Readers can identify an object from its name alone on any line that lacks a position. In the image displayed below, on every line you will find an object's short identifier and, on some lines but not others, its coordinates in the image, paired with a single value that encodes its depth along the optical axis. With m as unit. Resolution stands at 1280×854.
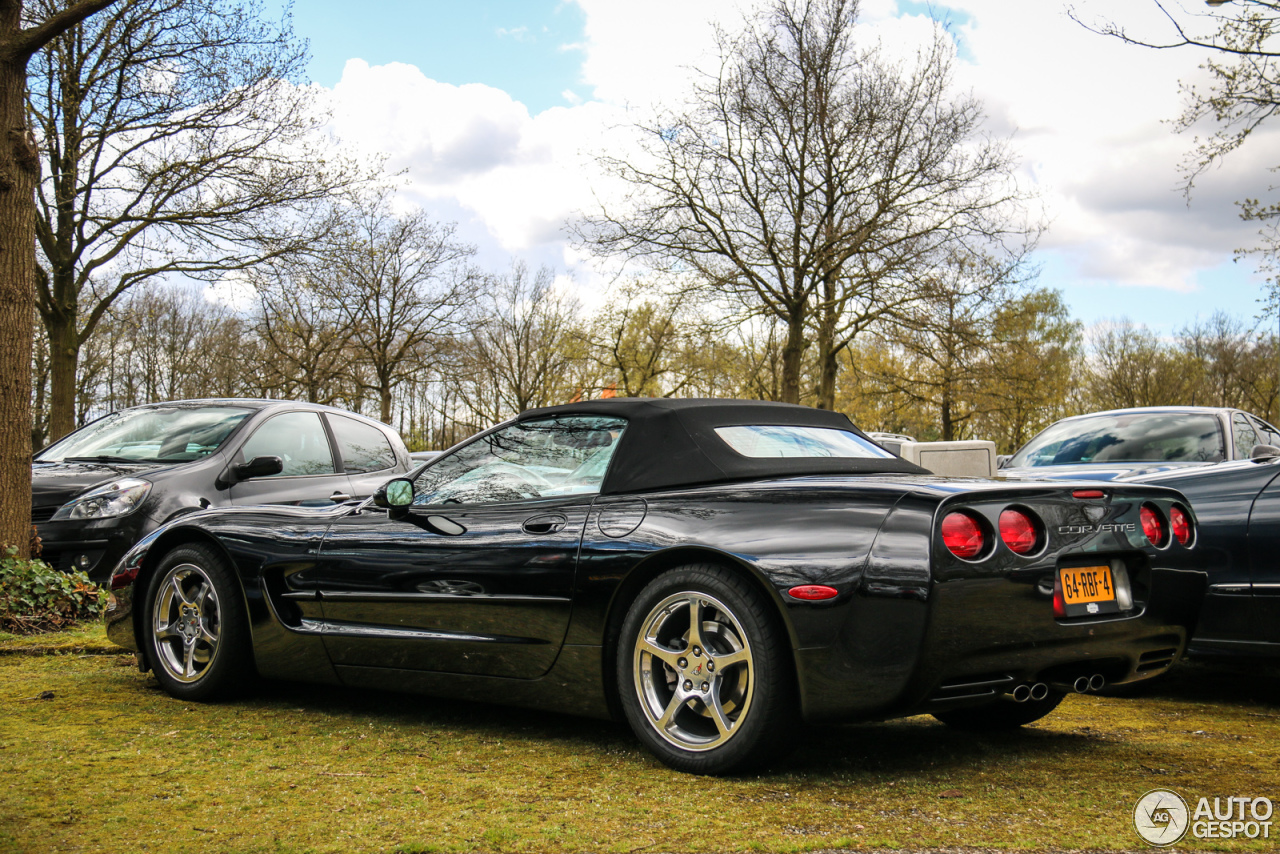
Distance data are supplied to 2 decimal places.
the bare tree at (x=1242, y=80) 13.84
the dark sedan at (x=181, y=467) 7.43
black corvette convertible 3.13
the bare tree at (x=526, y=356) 47.16
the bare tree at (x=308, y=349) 32.88
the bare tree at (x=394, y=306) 33.59
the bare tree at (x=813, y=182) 22.48
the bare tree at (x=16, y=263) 7.18
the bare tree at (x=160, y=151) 15.24
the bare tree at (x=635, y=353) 41.16
